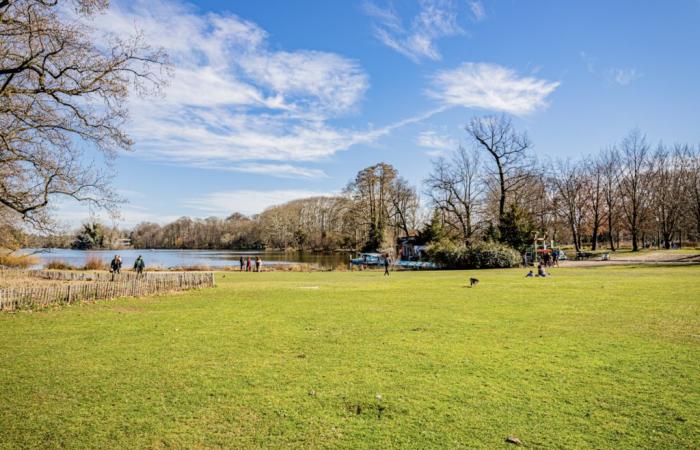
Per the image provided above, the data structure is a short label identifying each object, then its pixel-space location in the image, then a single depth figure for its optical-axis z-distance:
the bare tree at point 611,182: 71.19
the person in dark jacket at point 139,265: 33.07
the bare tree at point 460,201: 59.81
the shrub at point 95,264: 48.52
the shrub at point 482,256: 43.59
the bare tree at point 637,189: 68.69
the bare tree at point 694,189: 56.62
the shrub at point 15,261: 43.24
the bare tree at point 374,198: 80.69
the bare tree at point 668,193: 65.12
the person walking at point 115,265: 32.47
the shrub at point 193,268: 46.44
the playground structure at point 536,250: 45.78
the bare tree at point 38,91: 13.61
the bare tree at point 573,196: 71.75
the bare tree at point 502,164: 52.78
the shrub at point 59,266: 48.04
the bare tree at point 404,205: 81.94
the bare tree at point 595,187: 72.62
